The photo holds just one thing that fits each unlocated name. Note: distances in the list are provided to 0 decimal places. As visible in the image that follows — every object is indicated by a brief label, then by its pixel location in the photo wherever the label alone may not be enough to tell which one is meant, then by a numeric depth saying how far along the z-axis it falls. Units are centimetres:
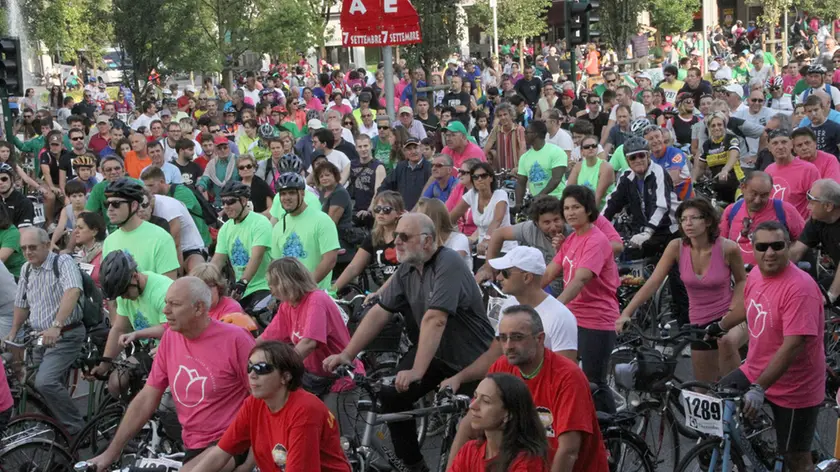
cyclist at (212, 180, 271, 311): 974
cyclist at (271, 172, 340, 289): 957
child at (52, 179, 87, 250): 1293
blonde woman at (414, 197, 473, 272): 905
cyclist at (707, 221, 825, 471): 639
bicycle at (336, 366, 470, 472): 638
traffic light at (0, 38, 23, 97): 1709
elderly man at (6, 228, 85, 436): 870
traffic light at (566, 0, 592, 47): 2100
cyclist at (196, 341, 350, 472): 549
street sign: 1833
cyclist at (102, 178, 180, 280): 906
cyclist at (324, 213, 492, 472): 682
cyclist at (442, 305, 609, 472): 520
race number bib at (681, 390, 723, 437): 617
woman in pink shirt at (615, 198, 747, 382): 786
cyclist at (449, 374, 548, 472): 468
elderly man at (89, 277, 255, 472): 638
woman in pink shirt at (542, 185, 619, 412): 766
